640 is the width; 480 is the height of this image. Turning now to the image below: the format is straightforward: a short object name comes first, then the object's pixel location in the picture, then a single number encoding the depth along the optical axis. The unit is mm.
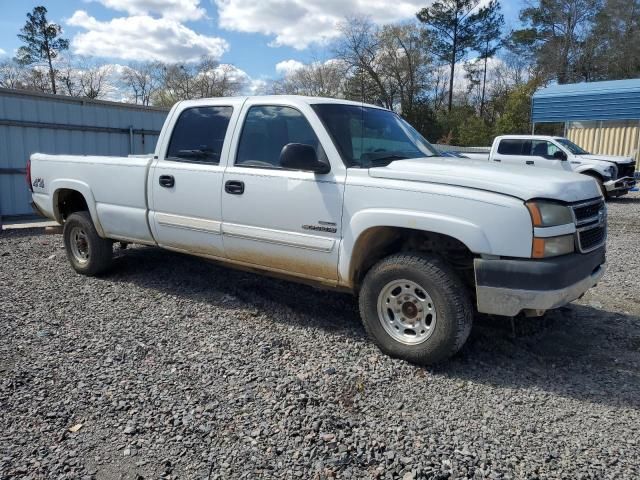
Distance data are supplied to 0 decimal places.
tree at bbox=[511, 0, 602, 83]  39906
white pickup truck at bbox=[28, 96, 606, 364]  3475
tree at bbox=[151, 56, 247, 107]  51812
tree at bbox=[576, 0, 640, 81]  36594
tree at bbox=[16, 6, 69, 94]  42000
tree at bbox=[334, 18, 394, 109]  43791
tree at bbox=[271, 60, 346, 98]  44875
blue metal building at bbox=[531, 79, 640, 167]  20562
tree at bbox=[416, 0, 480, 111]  43656
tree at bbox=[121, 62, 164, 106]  52531
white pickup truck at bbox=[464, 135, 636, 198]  14562
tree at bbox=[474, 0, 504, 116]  43594
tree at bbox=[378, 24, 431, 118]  44250
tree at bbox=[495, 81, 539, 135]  35969
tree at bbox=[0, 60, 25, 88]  43219
